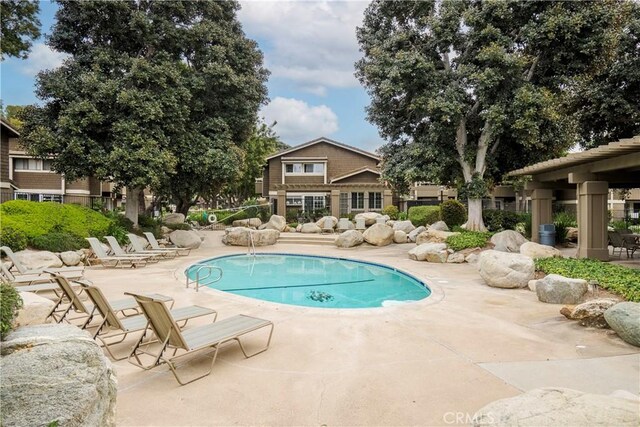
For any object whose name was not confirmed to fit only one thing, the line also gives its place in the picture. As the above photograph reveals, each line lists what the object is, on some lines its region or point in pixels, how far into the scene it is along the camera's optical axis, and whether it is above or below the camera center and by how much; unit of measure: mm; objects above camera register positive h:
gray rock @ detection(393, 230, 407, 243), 18391 -1326
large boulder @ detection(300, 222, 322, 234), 22516 -1058
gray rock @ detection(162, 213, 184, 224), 21828 -322
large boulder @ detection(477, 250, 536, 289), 8672 -1463
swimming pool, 9242 -2100
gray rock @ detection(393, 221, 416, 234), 19916 -871
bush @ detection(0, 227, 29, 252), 10797 -667
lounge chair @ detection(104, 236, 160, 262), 12211 -1232
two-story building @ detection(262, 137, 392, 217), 28734 +2613
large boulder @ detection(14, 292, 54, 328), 4391 -1141
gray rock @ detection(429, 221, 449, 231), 17719 -797
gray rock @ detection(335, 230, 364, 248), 17781 -1352
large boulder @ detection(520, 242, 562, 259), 10898 -1278
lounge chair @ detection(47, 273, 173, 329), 5397 -1417
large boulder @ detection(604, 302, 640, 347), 4925 -1552
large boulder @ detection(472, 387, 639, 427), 2160 -1250
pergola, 9102 +940
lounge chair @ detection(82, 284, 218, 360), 4660 -1447
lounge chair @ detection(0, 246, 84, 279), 8391 -1288
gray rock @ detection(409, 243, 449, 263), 13008 -1518
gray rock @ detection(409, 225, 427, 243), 18547 -1186
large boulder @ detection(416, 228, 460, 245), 15248 -1122
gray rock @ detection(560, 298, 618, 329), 5666 -1627
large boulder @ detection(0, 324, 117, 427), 2389 -1118
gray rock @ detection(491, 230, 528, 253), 12961 -1146
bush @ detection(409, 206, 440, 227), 21734 -322
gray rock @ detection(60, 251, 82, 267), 11680 -1344
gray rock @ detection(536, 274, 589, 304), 7156 -1599
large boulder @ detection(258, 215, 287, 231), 22438 -732
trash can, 13305 -932
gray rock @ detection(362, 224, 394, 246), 17781 -1178
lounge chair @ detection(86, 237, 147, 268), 11602 -1432
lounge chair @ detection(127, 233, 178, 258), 13195 -1326
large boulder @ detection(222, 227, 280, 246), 18578 -1229
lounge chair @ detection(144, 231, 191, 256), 14594 -1113
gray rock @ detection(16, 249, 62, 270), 10627 -1272
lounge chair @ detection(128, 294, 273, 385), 3939 -1437
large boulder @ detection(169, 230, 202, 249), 17312 -1203
